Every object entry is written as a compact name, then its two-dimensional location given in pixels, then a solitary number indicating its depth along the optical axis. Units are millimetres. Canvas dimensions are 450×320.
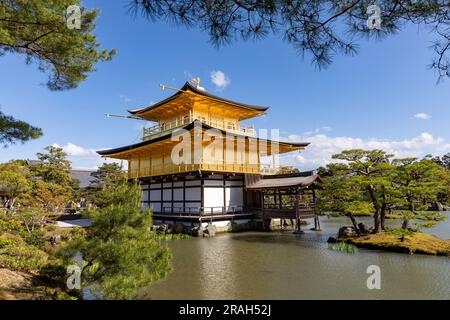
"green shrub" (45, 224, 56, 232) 15141
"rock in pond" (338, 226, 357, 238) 13391
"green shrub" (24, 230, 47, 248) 11437
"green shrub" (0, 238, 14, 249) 9541
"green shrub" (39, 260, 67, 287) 6816
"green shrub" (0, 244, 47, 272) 7488
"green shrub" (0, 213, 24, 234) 11633
